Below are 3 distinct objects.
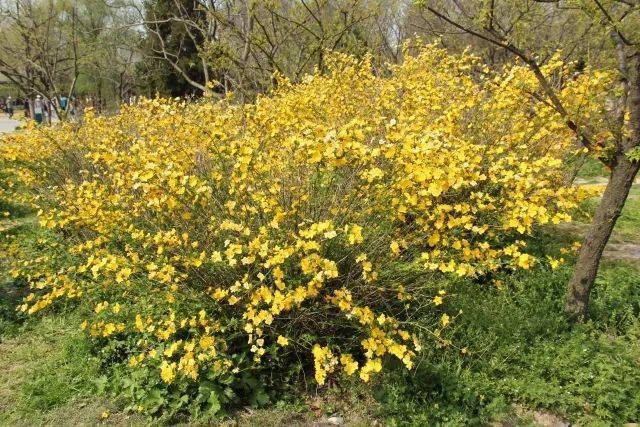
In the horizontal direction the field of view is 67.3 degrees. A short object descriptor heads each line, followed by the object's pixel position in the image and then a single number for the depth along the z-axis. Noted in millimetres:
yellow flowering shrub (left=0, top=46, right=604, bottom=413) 2572
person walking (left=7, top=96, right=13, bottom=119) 29625
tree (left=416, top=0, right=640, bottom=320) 2930
